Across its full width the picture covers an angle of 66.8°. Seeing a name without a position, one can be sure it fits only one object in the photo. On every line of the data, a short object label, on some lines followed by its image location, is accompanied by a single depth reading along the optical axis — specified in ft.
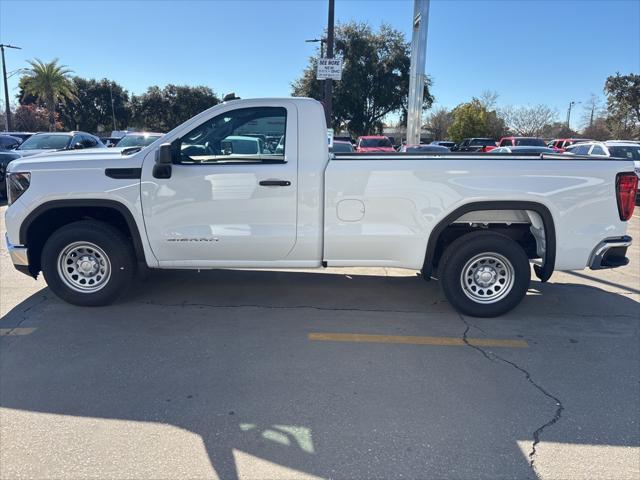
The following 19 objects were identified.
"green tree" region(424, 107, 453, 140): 200.01
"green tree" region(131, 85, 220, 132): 185.57
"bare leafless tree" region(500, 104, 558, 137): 182.50
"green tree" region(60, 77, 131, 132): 181.68
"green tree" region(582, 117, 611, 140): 159.74
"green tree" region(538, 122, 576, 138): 182.39
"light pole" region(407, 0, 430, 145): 35.88
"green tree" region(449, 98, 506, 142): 143.43
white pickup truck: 14.52
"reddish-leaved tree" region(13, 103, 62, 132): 143.95
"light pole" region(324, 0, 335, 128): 45.49
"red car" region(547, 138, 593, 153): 88.70
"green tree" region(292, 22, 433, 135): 122.93
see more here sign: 41.11
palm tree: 140.36
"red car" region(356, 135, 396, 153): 81.00
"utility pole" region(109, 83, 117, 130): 182.39
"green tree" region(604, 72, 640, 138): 143.84
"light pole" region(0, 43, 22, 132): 108.40
